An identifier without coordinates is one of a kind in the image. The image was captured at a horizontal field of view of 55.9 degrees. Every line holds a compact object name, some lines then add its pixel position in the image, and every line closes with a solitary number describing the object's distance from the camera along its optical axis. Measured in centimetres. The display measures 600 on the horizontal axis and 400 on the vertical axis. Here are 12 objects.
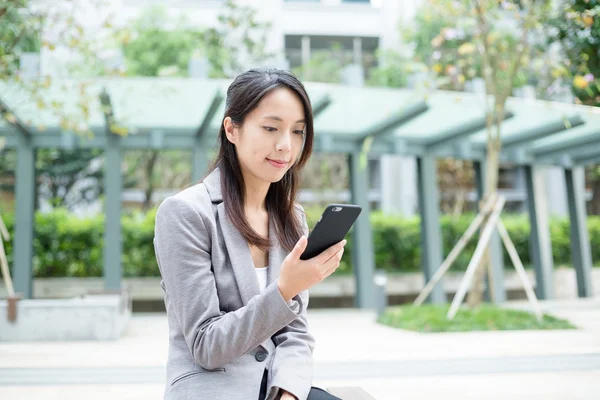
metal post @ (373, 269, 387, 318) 668
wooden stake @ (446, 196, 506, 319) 584
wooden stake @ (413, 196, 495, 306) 608
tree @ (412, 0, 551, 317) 601
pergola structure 718
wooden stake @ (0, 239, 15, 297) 528
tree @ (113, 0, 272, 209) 1255
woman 117
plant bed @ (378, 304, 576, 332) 562
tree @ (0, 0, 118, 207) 525
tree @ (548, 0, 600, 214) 372
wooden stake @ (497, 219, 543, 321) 581
